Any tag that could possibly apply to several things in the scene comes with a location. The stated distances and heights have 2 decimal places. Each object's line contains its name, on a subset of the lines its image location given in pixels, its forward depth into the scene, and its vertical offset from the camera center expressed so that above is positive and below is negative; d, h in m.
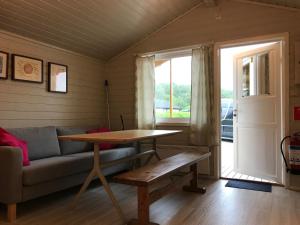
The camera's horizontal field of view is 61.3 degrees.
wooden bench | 2.15 -0.55
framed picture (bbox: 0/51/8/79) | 3.16 +0.64
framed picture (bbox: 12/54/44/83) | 3.32 +0.64
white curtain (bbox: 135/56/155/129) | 4.41 +0.40
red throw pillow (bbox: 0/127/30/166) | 2.58 -0.28
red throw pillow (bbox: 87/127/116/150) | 3.86 -0.46
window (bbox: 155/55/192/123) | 4.35 +0.46
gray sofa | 2.39 -0.55
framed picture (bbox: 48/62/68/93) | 3.83 +0.59
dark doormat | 3.41 -0.99
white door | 3.62 +0.04
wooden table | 2.35 -0.24
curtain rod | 4.03 +1.10
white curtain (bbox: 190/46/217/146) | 3.89 +0.24
